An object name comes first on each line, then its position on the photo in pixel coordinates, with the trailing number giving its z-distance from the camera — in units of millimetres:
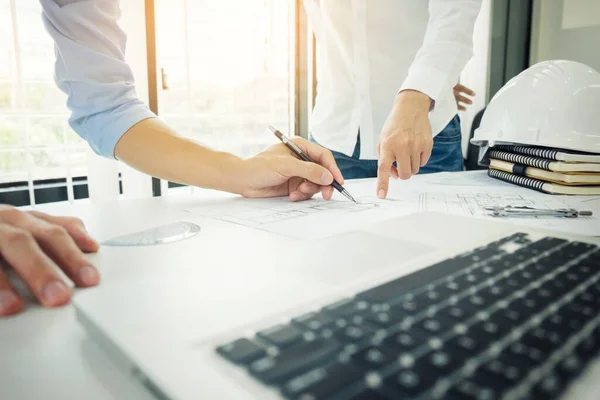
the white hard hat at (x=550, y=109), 846
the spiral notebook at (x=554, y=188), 818
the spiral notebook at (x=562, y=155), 812
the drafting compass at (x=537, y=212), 631
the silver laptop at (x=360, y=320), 192
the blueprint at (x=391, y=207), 568
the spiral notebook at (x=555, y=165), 808
